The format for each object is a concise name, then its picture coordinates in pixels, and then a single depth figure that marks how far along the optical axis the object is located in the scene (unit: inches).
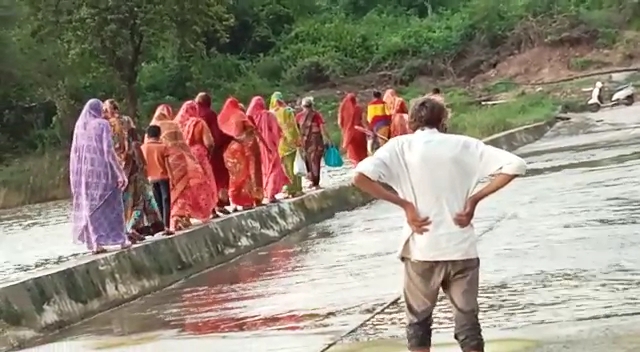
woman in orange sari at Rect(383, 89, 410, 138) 933.2
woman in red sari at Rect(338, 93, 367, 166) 919.7
